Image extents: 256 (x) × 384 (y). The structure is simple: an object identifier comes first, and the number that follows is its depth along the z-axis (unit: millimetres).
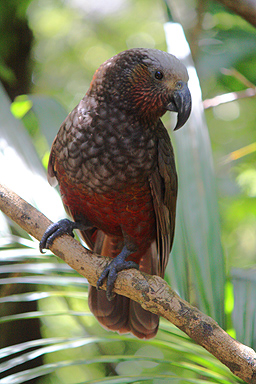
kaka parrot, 3186
